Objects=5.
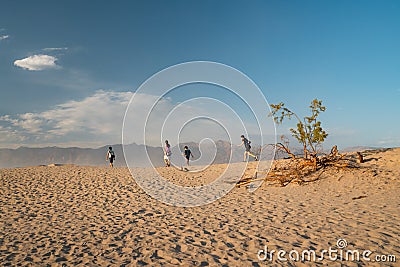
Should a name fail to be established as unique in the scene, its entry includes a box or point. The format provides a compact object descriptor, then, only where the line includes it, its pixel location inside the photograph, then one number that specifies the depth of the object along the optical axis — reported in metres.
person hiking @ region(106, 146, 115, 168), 24.77
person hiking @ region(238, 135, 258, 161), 21.95
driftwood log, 15.64
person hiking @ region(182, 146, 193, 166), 24.09
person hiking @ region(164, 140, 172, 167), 22.87
